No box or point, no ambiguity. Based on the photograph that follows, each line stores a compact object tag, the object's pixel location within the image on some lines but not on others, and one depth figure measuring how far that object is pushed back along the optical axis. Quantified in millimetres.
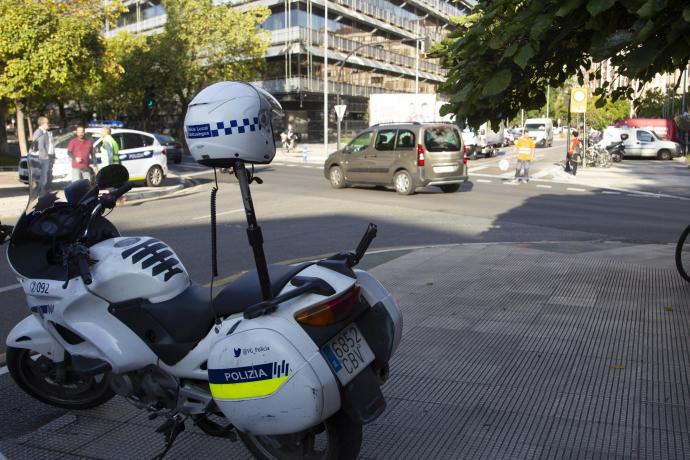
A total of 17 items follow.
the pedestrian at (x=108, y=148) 14898
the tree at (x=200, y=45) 43719
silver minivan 16938
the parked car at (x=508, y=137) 52716
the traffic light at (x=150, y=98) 27125
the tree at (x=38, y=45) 20562
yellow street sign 26812
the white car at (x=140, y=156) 18422
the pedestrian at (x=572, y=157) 25812
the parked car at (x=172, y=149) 32062
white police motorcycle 2771
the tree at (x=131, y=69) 44438
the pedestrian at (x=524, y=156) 20891
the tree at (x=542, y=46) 3791
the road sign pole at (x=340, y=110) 34438
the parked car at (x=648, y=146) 35334
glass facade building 54531
